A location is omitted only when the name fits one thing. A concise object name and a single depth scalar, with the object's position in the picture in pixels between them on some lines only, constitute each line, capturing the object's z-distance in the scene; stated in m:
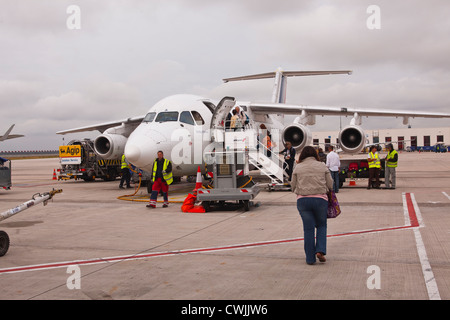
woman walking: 5.96
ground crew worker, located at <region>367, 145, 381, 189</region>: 16.30
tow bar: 6.73
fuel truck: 23.55
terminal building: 104.12
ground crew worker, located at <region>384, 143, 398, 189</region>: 16.02
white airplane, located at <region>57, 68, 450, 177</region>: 13.71
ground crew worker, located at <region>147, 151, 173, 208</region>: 12.54
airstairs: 14.35
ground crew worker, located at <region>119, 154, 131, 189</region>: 18.58
